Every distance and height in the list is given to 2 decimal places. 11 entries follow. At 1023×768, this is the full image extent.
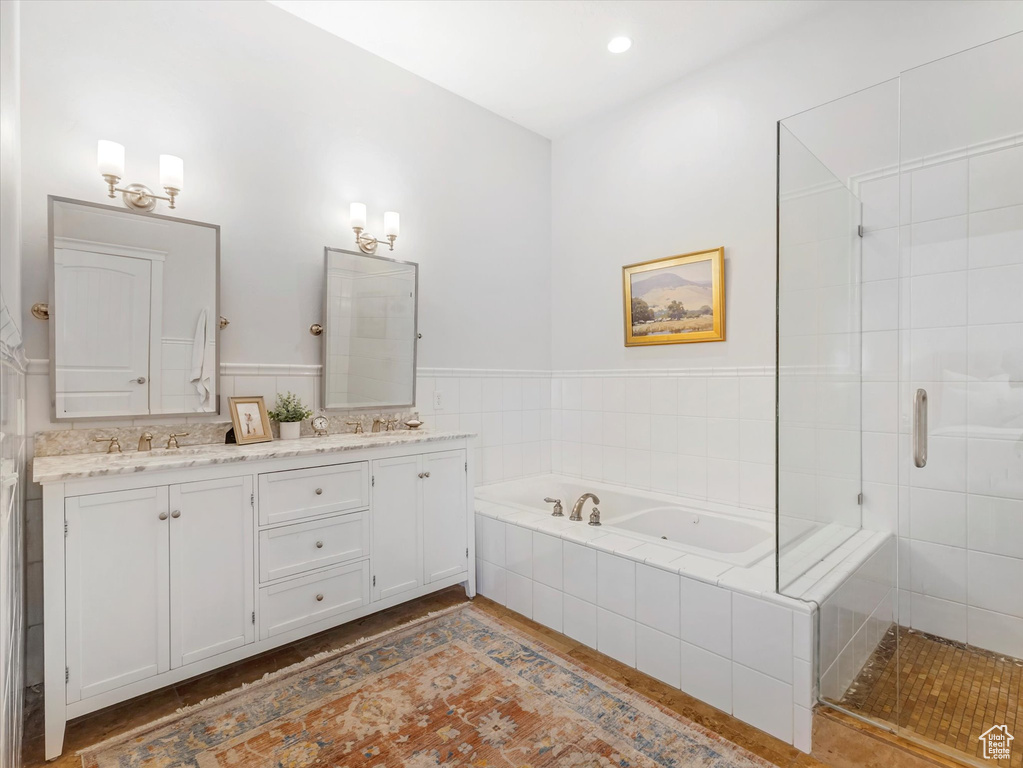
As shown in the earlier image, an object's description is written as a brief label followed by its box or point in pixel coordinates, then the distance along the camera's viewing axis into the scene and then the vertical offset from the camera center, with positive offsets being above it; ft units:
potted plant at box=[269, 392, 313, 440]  7.90 -0.52
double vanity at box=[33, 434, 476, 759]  5.28 -2.05
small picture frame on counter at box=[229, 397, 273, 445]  7.37 -0.56
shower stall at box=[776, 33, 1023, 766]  5.43 -0.13
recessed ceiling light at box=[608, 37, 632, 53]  9.00 +5.81
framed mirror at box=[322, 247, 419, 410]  8.72 +0.87
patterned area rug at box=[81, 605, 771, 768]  5.20 -3.66
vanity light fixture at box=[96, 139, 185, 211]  6.38 +2.56
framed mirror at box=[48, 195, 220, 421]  6.28 +0.87
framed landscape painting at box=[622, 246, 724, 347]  9.57 +1.59
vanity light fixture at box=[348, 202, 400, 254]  8.84 +2.65
